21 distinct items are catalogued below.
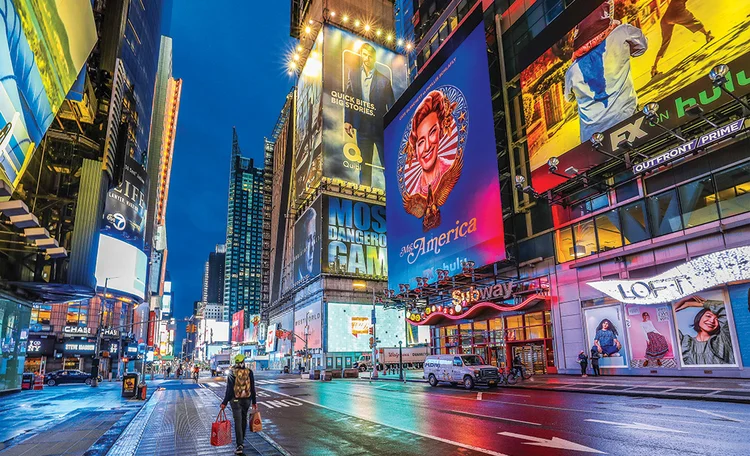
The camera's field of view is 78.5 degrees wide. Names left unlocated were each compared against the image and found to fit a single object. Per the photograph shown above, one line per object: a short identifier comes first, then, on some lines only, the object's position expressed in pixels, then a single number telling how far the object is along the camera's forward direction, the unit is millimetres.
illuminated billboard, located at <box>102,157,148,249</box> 55406
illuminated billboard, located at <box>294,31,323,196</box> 86619
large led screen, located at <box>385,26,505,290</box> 39156
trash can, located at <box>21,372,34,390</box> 35122
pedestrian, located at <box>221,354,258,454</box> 9836
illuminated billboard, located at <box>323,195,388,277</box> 81438
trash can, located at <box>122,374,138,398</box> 26453
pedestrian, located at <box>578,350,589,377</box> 28984
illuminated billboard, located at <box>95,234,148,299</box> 54094
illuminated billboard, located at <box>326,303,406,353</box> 78188
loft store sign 21516
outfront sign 21172
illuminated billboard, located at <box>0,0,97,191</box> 13078
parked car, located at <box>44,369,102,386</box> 46969
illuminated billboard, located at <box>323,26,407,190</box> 85125
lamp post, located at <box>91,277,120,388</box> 43494
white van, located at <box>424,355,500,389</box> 26391
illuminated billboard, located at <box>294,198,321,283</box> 82500
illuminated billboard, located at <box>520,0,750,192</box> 23344
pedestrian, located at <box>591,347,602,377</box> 28516
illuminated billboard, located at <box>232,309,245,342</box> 179875
